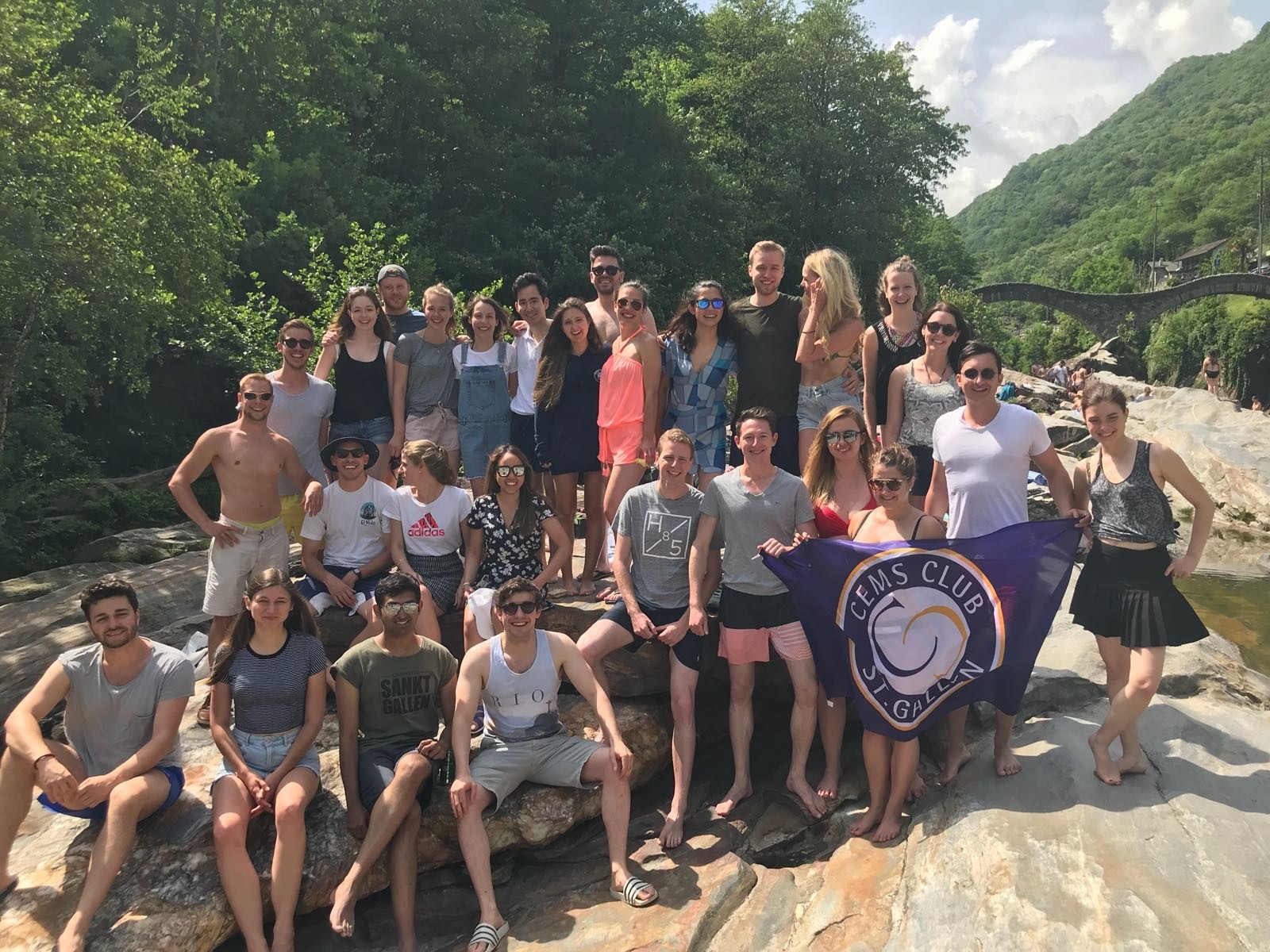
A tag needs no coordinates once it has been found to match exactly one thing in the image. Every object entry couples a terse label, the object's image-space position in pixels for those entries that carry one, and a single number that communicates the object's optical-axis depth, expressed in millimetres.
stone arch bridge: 61625
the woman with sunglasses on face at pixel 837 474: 5336
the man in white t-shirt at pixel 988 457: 4938
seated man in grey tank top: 5020
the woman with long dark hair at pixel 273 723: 4602
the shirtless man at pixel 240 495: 5953
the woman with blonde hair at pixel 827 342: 5855
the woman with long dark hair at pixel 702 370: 6246
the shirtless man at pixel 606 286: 6836
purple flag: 4953
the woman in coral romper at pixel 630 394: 6238
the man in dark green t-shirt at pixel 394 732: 4816
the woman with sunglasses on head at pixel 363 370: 6852
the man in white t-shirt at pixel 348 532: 6199
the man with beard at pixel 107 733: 4516
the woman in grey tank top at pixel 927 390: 5500
